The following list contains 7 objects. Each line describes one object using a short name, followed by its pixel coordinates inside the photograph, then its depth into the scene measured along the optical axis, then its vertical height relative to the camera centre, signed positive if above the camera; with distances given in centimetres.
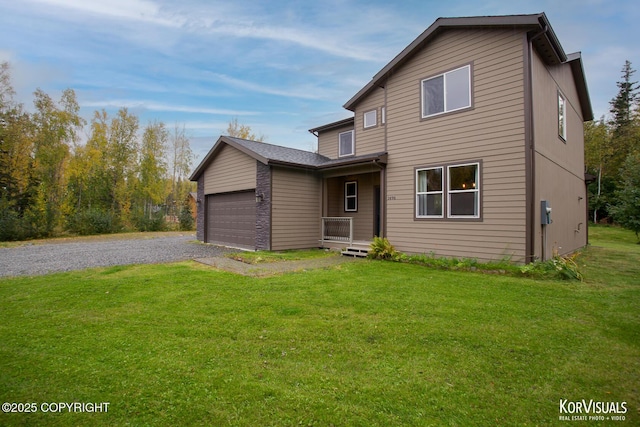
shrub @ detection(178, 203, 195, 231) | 2427 -48
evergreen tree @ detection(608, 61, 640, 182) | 2780 +977
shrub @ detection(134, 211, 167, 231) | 2231 -61
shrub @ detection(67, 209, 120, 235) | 1886 -55
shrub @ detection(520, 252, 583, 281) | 660 -121
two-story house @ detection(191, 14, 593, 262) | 750 +169
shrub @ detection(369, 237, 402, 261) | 926 -111
